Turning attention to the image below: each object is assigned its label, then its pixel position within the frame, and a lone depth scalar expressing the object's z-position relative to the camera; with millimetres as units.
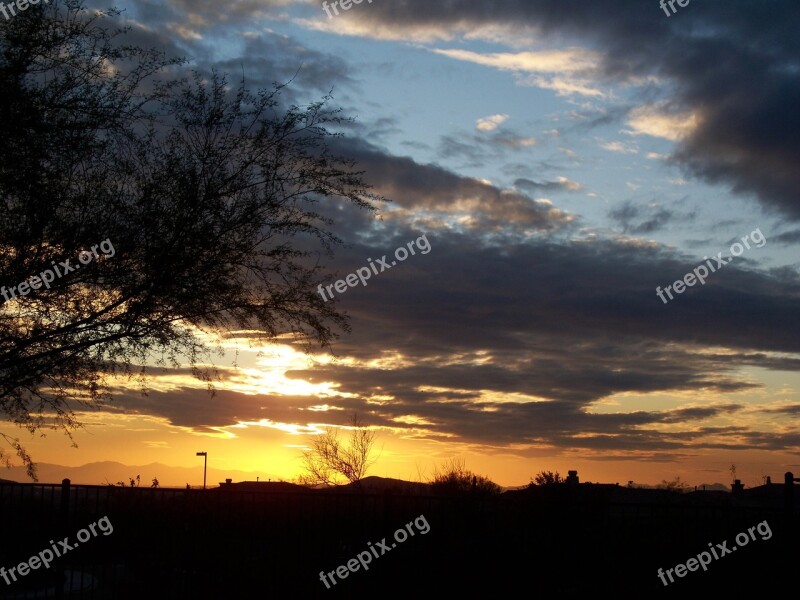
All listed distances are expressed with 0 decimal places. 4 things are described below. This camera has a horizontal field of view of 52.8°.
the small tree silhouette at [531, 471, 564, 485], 47912
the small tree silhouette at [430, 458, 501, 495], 43562
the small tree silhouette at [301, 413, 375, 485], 47000
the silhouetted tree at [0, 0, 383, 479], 10812
